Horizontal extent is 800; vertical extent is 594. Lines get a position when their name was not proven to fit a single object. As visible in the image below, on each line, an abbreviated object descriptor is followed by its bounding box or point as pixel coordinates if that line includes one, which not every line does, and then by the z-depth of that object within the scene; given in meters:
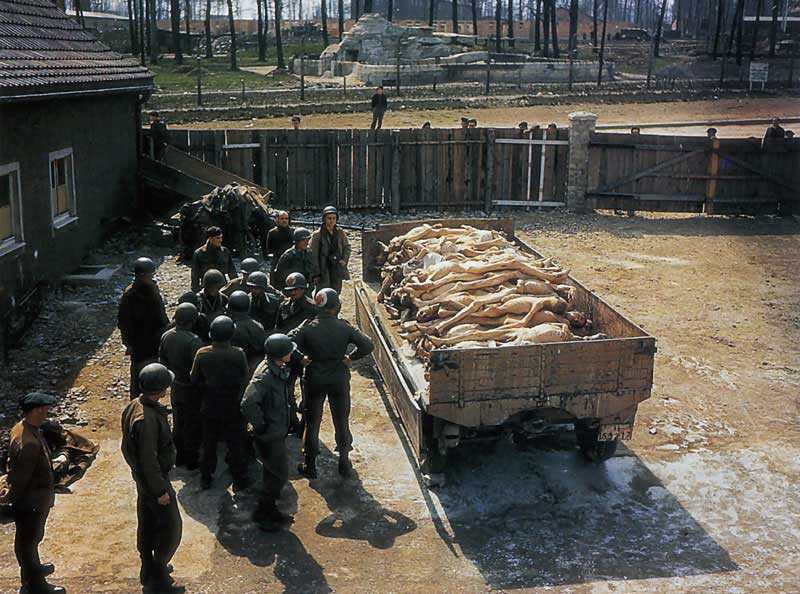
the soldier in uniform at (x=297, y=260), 10.81
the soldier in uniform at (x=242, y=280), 9.71
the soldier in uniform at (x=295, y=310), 9.16
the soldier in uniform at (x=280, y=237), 12.55
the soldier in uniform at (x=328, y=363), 8.05
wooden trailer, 7.52
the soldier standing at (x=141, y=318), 9.24
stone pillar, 19.91
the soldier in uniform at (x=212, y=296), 9.09
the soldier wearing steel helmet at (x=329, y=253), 11.17
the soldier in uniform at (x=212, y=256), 11.00
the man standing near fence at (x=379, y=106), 27.11
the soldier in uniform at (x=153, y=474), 6.25
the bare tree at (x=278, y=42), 58.69
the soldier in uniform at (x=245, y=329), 8.42
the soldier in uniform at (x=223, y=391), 7.71
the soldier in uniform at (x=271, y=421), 7.25
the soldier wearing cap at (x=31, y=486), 6.14
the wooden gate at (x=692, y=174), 19.94
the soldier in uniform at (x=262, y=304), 9.32
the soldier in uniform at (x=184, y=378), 8.13
